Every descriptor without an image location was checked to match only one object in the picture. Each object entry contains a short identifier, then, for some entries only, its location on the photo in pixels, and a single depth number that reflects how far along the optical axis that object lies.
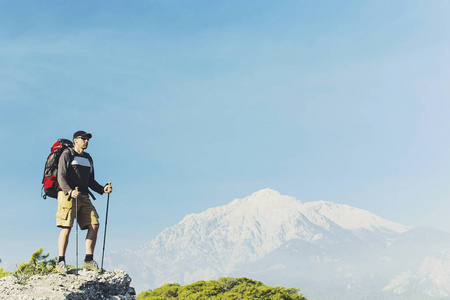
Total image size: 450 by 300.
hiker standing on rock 8.69
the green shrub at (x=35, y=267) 8.59
